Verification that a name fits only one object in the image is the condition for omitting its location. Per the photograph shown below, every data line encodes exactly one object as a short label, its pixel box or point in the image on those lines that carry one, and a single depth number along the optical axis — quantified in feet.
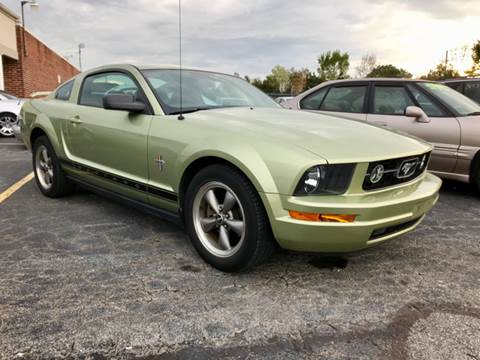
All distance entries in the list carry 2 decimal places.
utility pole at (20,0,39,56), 61.67
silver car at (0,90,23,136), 34.73
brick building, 56.29
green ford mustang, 8.15
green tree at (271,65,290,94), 233.96
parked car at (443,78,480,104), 25.30
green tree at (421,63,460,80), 124.45
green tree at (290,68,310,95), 217.87
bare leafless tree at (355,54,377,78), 184.12
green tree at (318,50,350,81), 213.66
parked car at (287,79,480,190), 16.65
